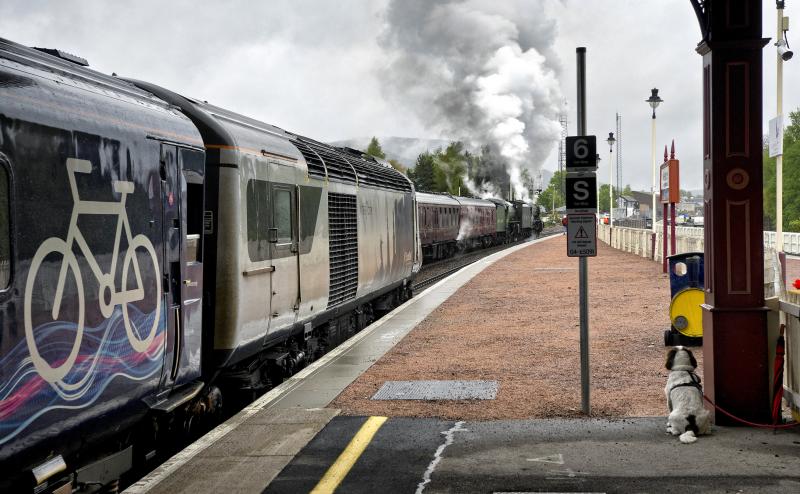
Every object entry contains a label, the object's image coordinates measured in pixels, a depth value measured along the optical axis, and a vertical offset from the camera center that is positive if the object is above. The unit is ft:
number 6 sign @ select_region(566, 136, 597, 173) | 26.45 +1.93
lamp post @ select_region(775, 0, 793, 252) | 65.77 +11.19
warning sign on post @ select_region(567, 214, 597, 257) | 26.71 -0.53
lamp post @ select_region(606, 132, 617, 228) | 165.49 +12.85
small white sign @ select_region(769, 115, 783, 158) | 56.08 +5.07
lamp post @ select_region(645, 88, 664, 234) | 102.34 +13.50
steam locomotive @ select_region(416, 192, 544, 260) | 119.53 -0.60
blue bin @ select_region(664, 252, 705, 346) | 39.29 -3.84
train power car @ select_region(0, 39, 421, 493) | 14.79 -0.86
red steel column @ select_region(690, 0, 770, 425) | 24.04 +0.11
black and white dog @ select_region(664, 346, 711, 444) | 22.95 -4.87
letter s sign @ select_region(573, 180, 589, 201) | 26.58 +0.82
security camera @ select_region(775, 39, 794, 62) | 66.28 +12.31
